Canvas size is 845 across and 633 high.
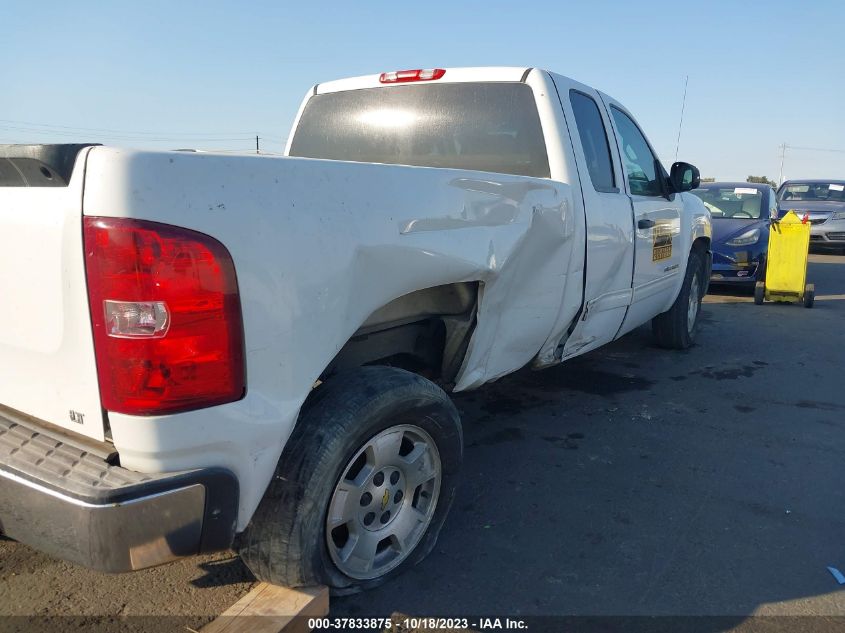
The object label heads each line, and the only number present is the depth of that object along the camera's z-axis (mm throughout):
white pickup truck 1710
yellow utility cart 8352
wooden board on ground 2084
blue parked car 9219
